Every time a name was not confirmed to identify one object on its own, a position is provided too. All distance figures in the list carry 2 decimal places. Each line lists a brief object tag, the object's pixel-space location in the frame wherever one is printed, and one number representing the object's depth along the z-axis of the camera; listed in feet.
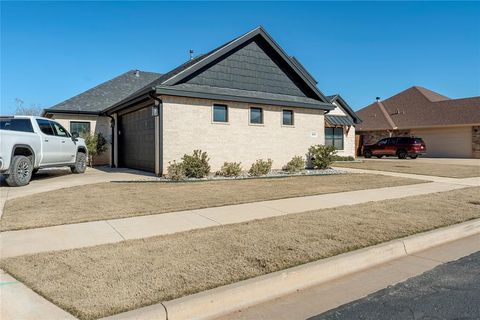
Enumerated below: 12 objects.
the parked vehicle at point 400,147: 94.79
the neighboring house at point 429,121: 101.65
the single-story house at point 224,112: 46.39
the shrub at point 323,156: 57.77
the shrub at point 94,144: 65.00
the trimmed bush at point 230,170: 46.93
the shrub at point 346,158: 85.18
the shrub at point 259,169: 48.55
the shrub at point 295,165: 53.77
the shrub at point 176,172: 41.83
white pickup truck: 33.47
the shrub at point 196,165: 43.83
